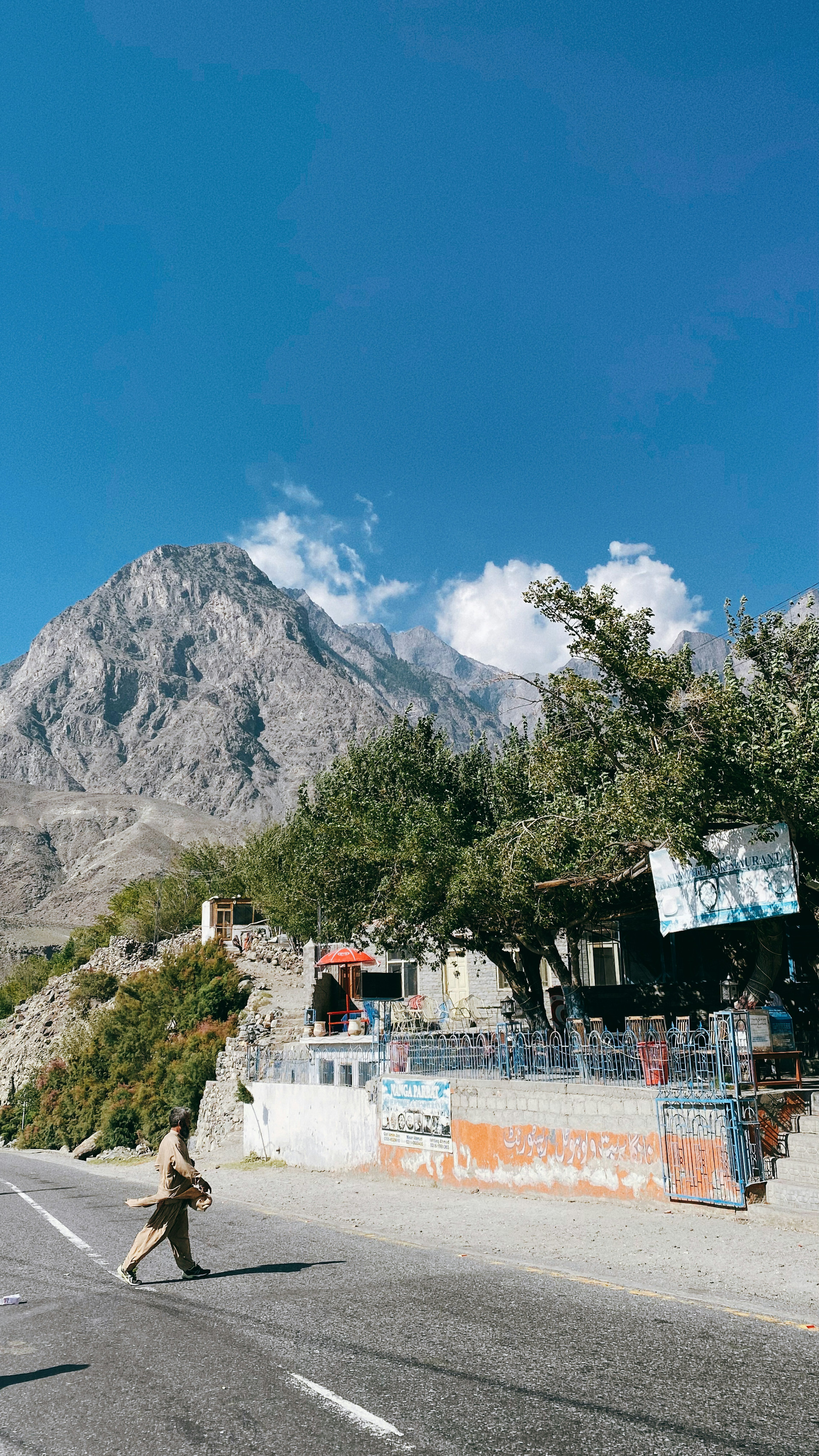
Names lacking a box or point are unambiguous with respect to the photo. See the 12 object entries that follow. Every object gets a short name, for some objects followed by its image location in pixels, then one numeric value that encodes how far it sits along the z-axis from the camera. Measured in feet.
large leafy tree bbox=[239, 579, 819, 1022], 49.26
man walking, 31.48
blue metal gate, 39.63
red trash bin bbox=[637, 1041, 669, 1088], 46.03
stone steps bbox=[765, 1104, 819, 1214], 37.14
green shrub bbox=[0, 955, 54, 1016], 291.17
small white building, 197.57
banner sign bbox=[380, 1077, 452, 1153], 59.52
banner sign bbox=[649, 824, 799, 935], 48.14
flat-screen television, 137.90
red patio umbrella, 103.24
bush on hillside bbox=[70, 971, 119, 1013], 198.90
